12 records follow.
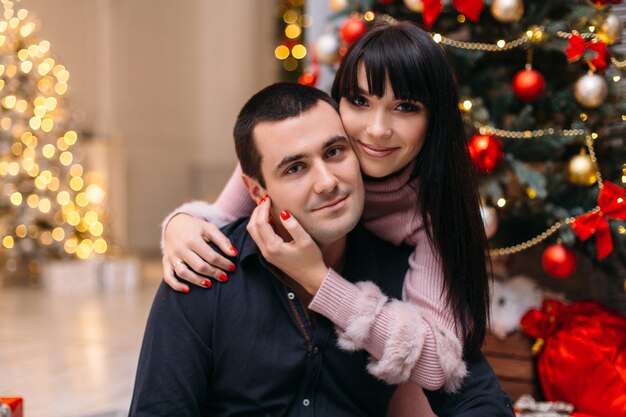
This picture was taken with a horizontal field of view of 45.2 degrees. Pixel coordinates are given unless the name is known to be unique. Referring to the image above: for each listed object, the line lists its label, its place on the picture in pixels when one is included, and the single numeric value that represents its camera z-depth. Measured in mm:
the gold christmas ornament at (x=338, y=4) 2898
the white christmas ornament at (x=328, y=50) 2877
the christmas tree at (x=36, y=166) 5047
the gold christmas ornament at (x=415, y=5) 2625
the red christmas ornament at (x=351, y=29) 2684
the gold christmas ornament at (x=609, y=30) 2455
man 1488
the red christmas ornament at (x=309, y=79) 2945
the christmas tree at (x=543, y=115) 2414
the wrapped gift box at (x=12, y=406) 1762
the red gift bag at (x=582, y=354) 2379
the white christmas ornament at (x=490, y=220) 2461
